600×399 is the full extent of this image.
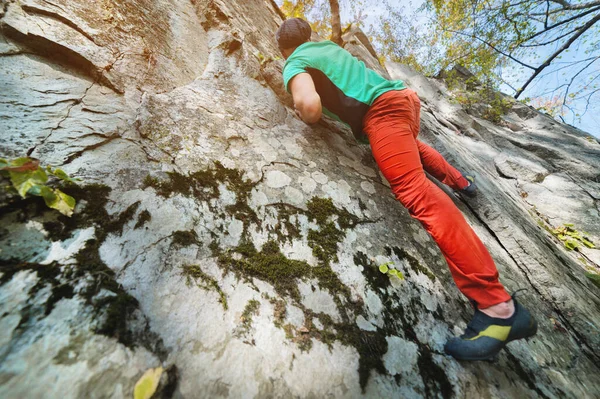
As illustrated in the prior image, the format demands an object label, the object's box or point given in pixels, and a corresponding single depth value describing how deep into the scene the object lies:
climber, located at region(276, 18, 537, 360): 1.23
